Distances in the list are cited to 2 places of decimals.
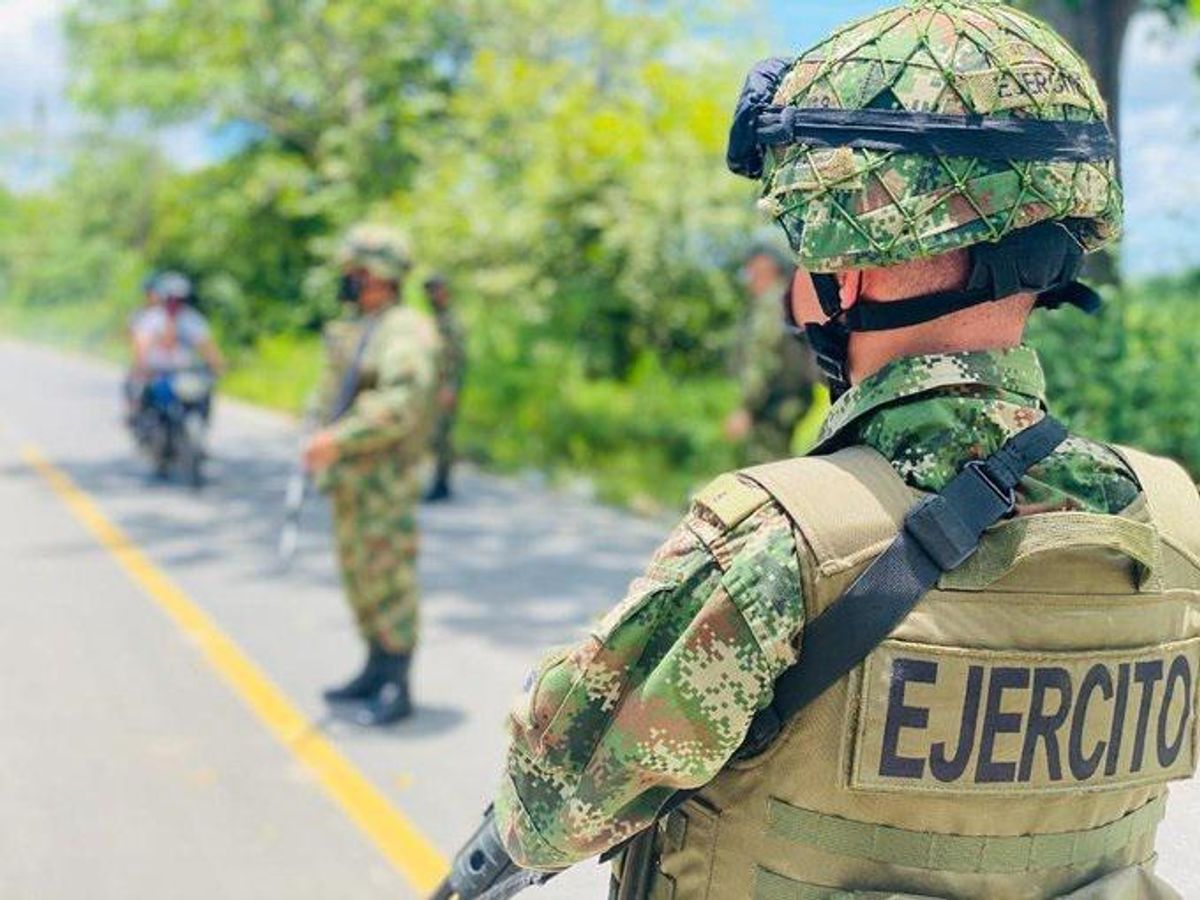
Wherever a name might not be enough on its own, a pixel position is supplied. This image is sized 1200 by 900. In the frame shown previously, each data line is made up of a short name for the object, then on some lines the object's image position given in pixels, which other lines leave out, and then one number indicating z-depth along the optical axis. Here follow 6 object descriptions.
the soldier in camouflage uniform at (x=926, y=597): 1.20
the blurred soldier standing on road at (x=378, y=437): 4.41
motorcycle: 10.23
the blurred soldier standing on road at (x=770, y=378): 6.06
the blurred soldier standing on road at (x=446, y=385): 9.49
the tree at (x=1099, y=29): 5.84
